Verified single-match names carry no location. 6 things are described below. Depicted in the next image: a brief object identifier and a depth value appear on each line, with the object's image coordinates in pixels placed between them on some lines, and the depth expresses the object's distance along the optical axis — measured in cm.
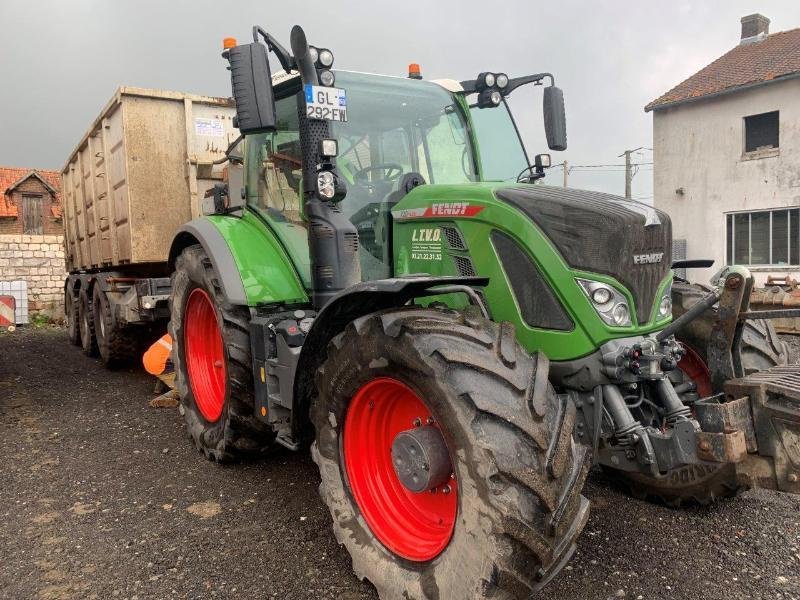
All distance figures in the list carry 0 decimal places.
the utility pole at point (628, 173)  2438
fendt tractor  227
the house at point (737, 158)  1614
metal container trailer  672
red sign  999
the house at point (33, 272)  1473
